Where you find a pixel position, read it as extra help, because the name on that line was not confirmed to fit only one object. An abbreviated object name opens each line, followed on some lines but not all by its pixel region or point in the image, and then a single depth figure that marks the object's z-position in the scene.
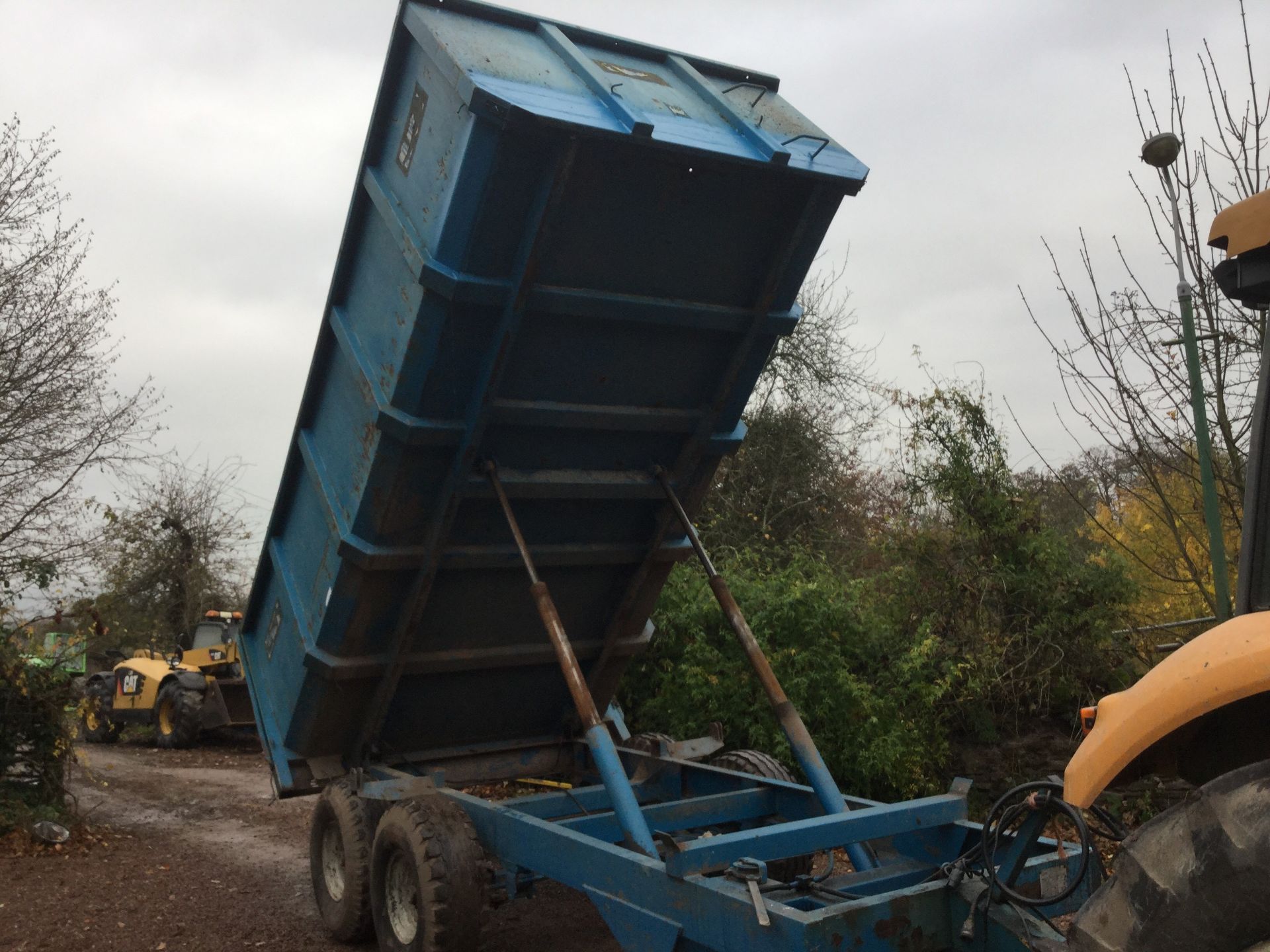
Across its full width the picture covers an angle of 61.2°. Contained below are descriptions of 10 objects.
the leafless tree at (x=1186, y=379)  6.23
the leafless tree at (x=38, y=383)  11.38
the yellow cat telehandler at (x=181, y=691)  13.89
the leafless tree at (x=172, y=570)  22.14
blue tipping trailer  3.90
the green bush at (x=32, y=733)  7.65
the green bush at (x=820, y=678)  7.33
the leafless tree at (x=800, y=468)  14.04
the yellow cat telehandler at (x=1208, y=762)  2.08
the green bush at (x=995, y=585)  7.53
